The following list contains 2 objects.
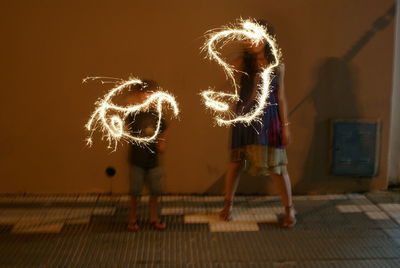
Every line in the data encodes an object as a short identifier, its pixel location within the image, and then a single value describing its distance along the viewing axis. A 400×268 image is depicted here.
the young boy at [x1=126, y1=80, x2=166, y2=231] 5.20
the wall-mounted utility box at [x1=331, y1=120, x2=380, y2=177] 6.19
